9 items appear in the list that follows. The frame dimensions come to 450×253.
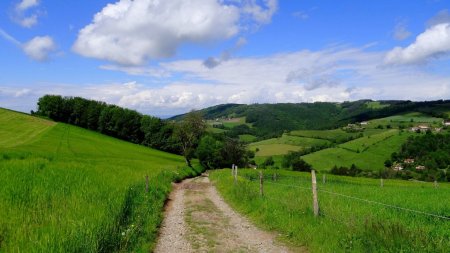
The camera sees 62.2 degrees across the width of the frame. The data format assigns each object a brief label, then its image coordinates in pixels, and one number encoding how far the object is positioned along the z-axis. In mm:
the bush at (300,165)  136625
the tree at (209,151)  104688
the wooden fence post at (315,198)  14798
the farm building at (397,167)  135250
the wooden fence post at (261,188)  21556
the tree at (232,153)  110719
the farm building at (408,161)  140650
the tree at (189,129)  92875
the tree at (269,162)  151188
